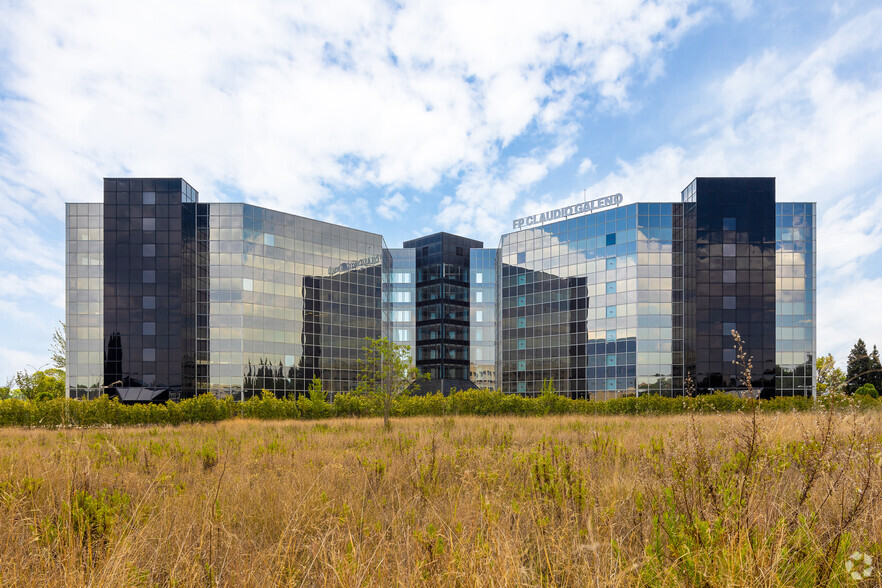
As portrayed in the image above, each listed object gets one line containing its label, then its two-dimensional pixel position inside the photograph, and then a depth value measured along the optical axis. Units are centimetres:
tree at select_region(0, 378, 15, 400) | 5346
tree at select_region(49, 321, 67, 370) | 5825
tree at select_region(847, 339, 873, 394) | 5842
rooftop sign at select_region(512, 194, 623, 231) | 5562
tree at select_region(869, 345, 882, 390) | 6329
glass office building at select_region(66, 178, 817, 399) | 4972
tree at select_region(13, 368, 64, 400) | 5169
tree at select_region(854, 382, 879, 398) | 4009
